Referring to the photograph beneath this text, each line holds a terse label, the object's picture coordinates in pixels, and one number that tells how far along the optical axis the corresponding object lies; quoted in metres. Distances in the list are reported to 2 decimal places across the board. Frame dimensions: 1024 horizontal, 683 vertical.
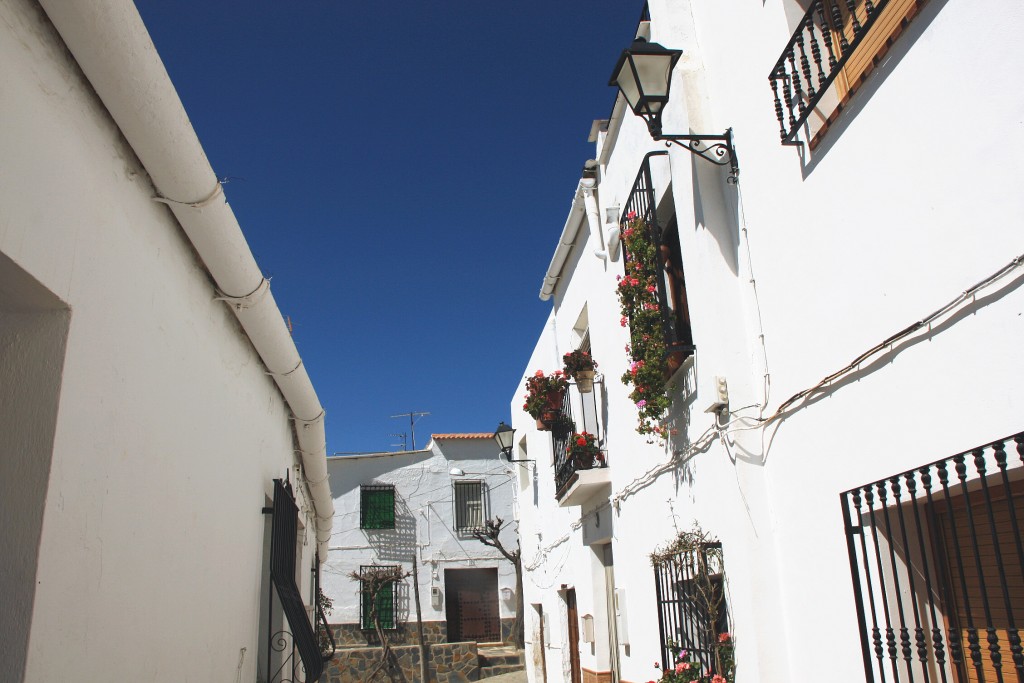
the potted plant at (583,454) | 9.19
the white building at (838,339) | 3.26
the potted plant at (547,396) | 10.21
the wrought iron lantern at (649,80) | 5.35
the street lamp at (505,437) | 14.07
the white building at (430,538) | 23.94
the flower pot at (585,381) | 9.49
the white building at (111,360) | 2.73
